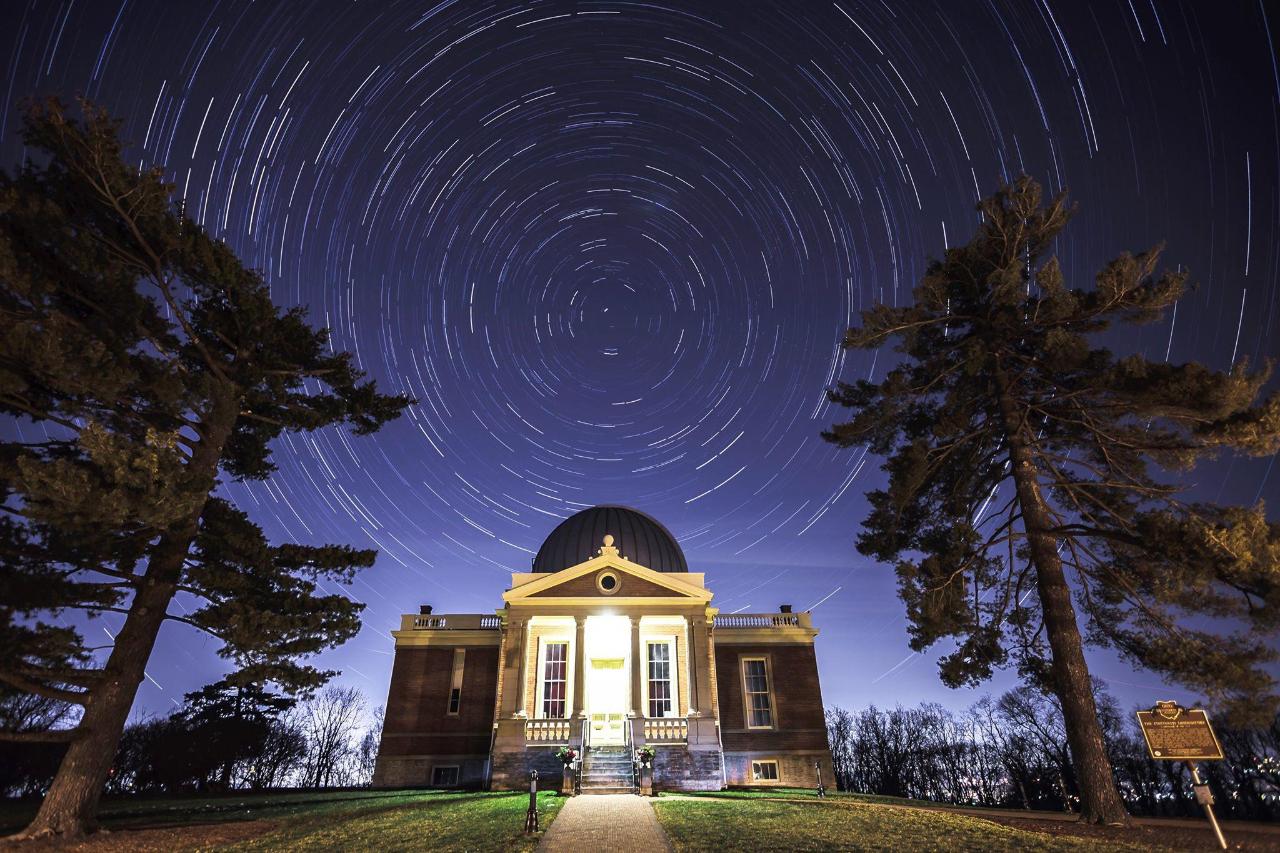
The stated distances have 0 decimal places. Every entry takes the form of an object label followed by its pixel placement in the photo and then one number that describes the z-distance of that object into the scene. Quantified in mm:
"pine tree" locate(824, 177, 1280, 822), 11195
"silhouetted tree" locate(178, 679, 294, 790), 31969
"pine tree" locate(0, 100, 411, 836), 10188
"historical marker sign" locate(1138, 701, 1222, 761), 9242
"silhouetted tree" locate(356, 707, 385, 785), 66750
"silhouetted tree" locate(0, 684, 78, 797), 25703
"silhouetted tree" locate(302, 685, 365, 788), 56094
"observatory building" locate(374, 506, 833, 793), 22938
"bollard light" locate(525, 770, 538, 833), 10477
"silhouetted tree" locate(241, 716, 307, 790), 42031
